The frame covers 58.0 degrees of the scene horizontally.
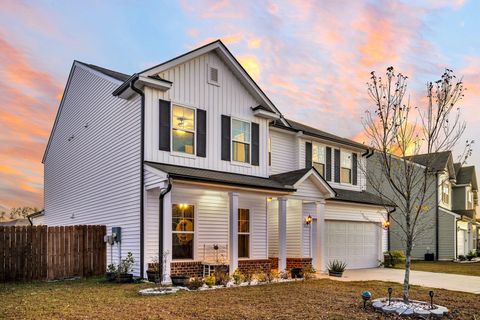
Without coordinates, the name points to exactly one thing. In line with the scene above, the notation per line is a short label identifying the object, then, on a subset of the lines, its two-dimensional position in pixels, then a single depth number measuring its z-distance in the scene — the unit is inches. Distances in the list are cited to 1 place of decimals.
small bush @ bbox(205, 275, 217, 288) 490.3
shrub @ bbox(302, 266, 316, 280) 568.9
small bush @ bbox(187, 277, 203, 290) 467.5
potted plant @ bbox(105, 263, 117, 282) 524.7
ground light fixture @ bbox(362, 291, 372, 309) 363.6
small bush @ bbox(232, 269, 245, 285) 510.6
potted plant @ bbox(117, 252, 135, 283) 508.4
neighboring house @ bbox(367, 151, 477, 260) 1145.4
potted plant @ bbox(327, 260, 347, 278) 641.0
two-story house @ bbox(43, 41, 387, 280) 542.6
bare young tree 376.2
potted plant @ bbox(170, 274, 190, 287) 478.3
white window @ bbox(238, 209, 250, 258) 636.1
